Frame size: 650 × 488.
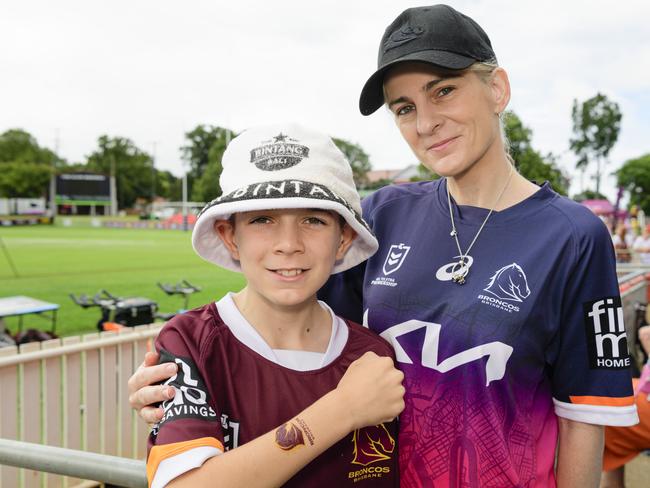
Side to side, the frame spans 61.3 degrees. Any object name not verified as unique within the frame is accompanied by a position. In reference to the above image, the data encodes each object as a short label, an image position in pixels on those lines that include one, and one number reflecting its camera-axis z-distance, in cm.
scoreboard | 8206
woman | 148
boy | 118
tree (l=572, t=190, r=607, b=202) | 6352
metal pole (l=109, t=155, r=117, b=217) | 8731
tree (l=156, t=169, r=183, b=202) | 9938
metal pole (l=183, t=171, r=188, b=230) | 5372
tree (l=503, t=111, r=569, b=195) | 3195
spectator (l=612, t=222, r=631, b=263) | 1304
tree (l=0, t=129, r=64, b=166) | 8488
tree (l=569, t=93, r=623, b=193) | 5772
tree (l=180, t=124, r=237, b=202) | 8938
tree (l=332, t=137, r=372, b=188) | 8638
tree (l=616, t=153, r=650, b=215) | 7650
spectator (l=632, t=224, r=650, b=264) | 1162
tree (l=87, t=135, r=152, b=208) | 9362
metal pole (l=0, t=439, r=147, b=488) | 144
